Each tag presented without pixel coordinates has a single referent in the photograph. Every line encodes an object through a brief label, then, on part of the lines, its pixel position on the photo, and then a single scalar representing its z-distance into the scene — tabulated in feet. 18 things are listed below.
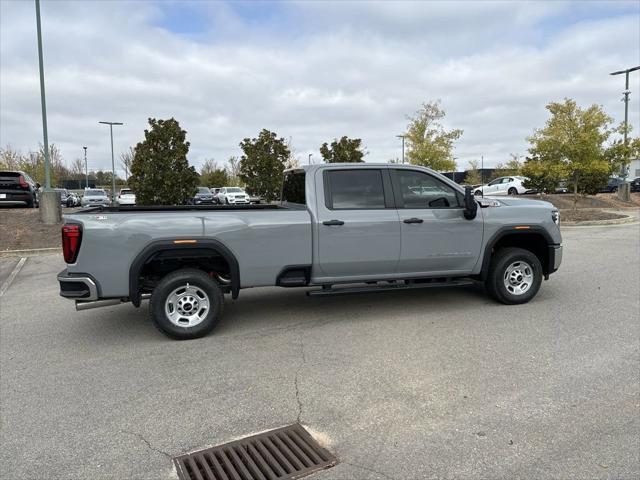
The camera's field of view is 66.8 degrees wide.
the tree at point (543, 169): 61.41
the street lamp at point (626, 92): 75.44
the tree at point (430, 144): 93.45
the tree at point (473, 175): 156.97
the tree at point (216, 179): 194.70
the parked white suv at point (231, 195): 117.19
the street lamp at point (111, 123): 142.20
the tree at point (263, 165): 82.69
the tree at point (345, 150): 90.27
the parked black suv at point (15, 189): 56.75
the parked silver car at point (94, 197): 103.64
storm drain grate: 9.58
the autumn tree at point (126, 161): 204.77
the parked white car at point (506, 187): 99.45
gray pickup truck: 16.63
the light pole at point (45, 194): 47.12
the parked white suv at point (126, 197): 105.29
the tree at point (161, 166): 58.13
